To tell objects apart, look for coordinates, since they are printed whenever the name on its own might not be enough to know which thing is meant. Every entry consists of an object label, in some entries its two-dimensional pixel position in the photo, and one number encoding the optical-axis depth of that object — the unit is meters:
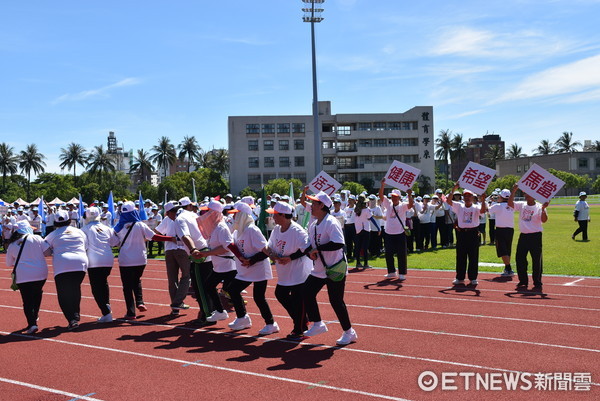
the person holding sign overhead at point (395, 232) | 13.54
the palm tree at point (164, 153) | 100.38
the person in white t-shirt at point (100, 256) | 9.57
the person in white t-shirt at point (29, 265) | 9.17
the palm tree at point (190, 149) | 104.25
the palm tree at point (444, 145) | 110.38
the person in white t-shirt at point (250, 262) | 8.05
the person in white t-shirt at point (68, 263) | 9.06
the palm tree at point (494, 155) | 119.38
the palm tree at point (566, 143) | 123.06
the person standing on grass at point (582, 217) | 22.48
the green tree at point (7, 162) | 91.44
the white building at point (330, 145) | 84.81
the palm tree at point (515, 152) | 130.38
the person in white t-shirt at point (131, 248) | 9.73
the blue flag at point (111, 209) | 21.50
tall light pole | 27.83
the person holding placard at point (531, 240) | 11.76
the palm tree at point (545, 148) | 127.06
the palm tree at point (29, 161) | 94.19
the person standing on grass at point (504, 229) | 13.70
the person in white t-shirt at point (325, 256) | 7.47
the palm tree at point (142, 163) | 102.50
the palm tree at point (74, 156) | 96.56
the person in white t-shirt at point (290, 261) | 7.73
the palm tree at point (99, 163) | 93.56
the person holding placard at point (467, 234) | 12.44
